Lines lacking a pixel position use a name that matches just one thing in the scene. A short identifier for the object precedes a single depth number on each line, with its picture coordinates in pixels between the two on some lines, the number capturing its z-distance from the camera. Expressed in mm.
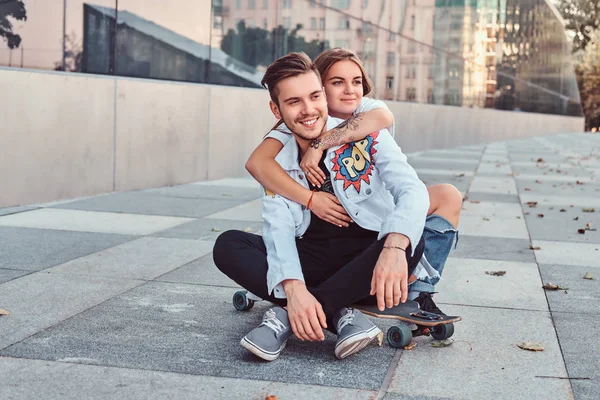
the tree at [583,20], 61875
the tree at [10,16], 7824
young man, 3443
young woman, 3771
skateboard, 3672
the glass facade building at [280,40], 8758
